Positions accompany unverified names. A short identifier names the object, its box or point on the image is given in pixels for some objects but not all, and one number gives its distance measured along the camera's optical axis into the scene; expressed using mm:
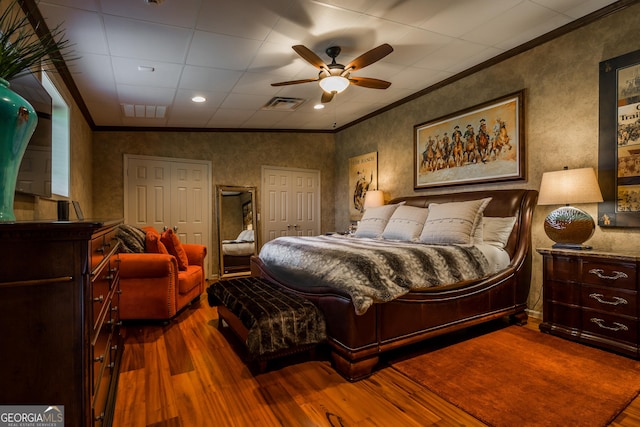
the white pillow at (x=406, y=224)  3723
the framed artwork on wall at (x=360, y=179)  5707
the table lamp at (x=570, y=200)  2740
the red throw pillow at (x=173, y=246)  3746
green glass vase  1182
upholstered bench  2254
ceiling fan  2877
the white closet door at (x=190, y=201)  5656
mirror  5957
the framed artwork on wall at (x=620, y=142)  2695
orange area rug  1819
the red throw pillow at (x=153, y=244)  3445
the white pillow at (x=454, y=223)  3225
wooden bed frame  2270
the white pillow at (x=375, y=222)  4227
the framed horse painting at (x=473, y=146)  3590
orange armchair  3160
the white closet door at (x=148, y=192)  5371
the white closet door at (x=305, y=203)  6539
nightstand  2445
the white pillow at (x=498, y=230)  3400
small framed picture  2923
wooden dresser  1031
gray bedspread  2311
